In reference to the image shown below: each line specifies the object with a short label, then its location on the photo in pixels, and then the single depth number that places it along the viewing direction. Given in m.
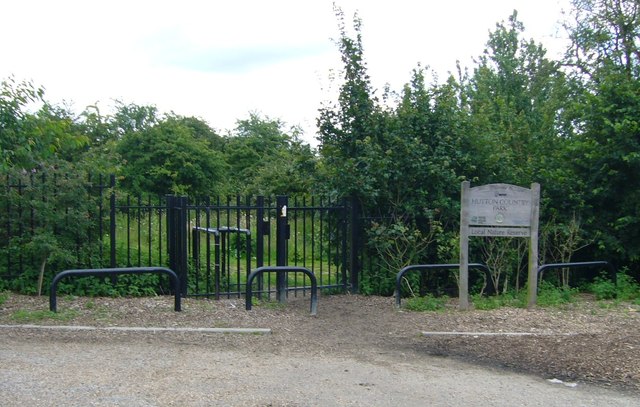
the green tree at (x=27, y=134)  10.02
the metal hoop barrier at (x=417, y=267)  9.18
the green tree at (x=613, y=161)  11.96
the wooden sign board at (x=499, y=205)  9.25
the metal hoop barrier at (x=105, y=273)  7.68
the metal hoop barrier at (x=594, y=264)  9.93
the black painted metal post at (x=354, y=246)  10.86
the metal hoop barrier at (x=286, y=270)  8.38
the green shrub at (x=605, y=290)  10.70
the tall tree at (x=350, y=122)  11.38
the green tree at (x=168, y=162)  28.08
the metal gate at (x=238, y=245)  9.55
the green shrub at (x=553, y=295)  9.70
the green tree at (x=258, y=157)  26.09
